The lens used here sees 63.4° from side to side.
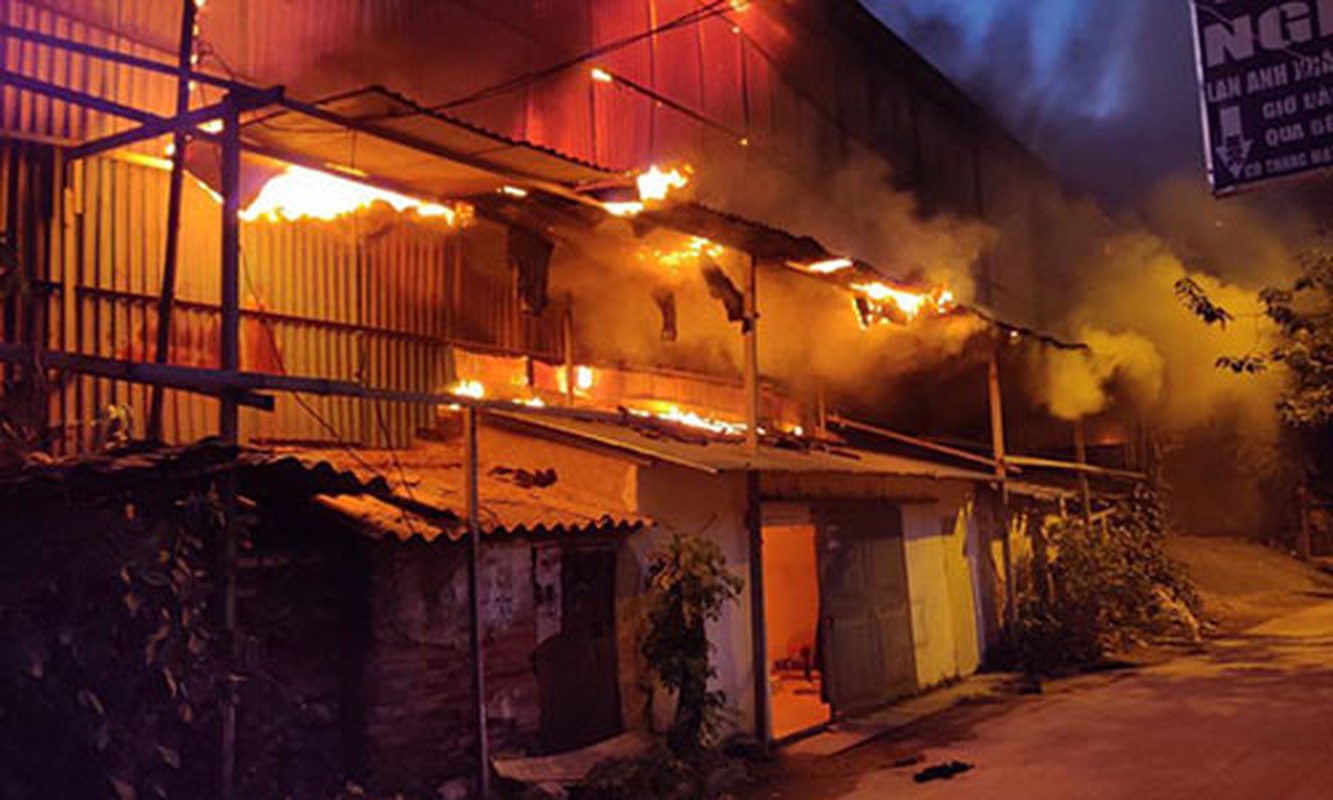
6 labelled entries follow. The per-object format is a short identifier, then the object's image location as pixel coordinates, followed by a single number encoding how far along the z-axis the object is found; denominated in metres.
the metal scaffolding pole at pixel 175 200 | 7.28
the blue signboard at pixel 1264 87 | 8.20
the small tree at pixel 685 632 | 9.71
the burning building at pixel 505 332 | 7.96
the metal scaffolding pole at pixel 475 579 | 8.06
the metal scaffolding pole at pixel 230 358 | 6.11
